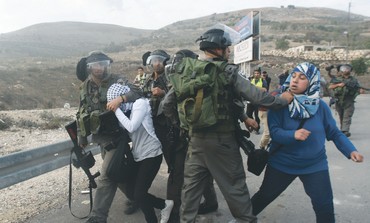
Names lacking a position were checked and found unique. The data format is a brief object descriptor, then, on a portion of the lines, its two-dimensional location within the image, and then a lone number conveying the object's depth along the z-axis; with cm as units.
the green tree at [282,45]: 6619
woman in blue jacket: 303
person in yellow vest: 1009
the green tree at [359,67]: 3375
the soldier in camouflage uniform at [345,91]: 815
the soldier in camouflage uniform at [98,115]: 349
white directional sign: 1192
